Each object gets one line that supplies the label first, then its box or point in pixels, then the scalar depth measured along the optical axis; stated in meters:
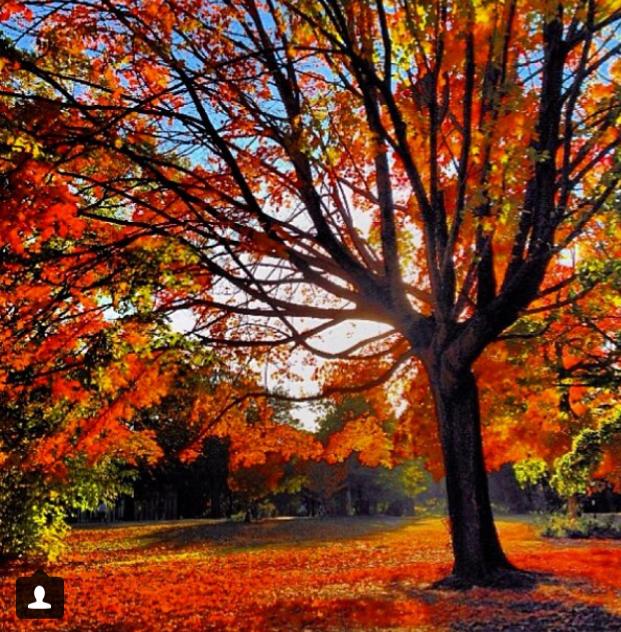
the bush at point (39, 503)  19.17
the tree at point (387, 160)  8.52
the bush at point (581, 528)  24.27
